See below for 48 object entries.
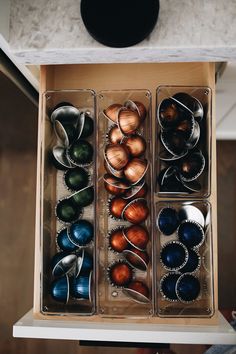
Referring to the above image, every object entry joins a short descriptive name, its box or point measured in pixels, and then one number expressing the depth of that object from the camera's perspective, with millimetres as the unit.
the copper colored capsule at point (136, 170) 1052
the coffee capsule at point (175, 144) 1055
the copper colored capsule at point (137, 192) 1077
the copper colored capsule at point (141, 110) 1106
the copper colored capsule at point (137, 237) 1058
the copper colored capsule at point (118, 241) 1074
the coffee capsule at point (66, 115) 1128
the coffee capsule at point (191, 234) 1055
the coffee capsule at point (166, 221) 1064
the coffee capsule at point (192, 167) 1050
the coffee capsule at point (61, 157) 1112
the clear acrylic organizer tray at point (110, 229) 1076
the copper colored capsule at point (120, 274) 1066
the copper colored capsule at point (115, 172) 1075
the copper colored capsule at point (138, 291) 1058
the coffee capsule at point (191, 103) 1095
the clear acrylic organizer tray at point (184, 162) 1063
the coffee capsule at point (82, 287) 1051
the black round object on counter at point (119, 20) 814
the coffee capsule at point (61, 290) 1061
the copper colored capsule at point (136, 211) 1060
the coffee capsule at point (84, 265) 1071
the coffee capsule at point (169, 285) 1051
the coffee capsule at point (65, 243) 1103
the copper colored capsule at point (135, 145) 1078
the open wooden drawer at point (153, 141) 990
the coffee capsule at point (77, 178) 1108
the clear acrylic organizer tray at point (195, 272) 1042
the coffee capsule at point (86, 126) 1116
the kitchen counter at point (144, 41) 844
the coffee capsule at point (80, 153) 1100
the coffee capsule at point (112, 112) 1113
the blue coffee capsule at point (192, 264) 1065
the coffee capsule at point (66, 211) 1110
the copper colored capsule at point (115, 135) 1099
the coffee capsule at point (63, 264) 1084
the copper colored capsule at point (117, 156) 1050
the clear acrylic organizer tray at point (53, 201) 1070
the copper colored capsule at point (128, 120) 1069
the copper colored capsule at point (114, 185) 1075
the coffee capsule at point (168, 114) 1081
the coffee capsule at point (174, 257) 1049
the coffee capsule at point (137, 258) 1067
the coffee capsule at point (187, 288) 1037
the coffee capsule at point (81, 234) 1078
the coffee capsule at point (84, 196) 1097
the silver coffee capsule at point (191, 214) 1069
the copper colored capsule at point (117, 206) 1091
